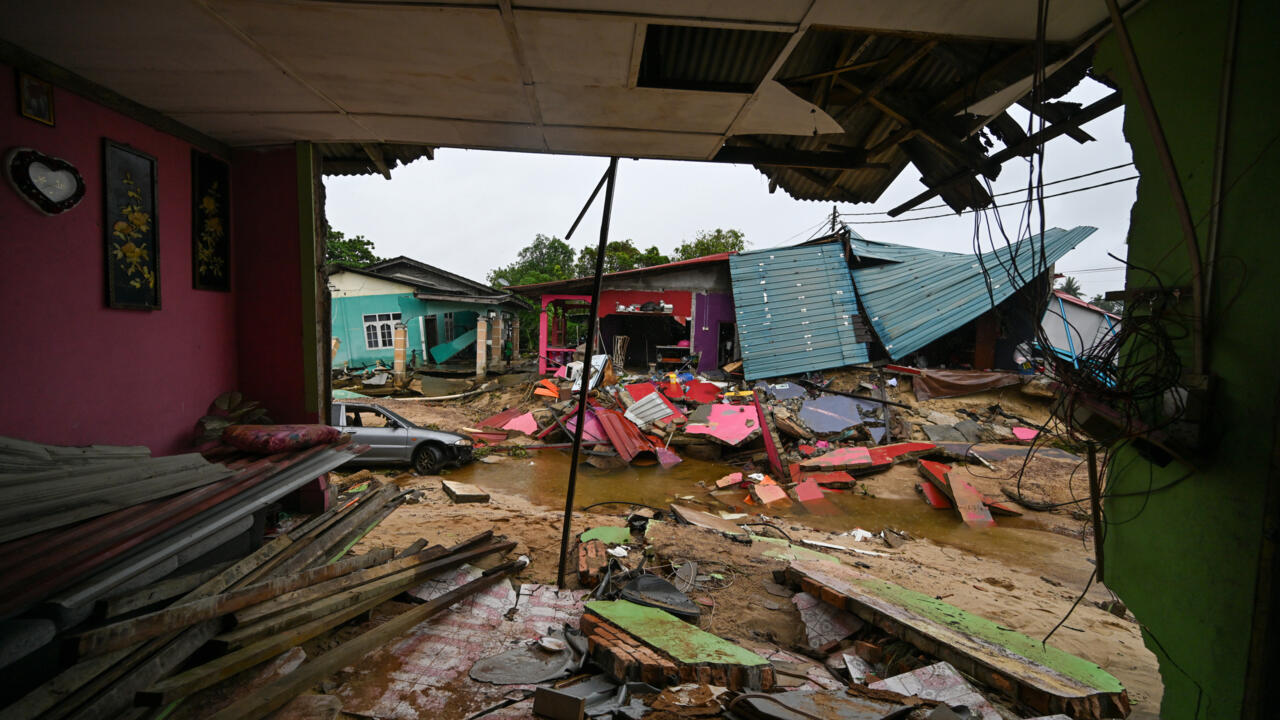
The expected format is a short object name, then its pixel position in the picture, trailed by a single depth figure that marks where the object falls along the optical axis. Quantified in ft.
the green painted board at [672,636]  8.71
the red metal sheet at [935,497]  27.45
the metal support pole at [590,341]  11.04
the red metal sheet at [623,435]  34.99
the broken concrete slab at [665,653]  8.14
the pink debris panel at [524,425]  39.75
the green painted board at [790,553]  16.93
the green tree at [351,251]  82.58
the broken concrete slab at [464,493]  22.44
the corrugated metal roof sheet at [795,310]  45.34
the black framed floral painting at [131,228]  9.88
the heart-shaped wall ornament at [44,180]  8.23
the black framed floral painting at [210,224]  11.96
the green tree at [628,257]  87.10
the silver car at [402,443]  28.50
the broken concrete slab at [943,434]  36.11
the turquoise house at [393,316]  63.41
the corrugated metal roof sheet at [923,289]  43.14
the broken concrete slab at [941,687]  8.16
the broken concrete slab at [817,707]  6.96
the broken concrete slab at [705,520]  20.85
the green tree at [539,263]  108.13
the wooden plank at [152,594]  6.48
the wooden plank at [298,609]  7.43
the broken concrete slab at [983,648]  8.16
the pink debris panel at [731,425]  35.70
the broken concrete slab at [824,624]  11.32
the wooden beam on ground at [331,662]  6.37
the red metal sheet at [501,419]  40.83
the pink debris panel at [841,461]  31.24
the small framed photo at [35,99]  8.23
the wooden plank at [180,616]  5.82
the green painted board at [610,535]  16.46
